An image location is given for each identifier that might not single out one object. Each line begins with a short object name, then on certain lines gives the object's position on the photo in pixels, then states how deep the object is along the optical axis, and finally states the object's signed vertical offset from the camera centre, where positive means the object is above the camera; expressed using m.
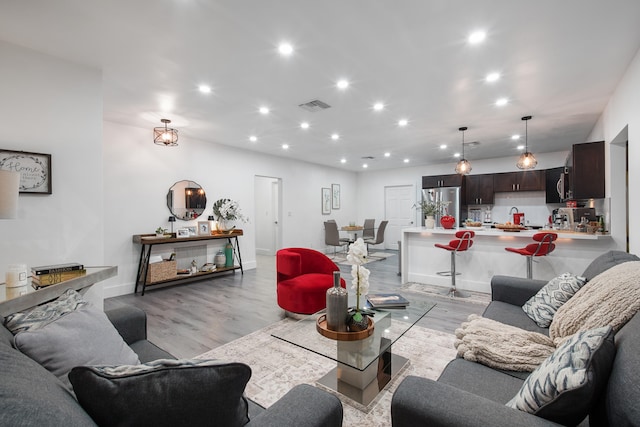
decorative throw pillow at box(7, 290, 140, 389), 1.06 -0.48
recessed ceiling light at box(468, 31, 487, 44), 2.35 +1.42
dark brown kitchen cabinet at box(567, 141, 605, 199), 3.89 +0.56
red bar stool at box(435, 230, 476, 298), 4.35 -0.46
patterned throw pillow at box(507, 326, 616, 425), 0.94 -0.56
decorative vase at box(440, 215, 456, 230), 4.91 -0.15
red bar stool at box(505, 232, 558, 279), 3.78 -0.43
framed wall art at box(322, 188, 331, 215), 8.80 +0.38
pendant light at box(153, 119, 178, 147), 4.47 +1.19
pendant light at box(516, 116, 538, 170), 4.66 +0.81
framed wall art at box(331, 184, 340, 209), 9.20 +0.55
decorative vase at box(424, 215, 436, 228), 5.09 -0.15
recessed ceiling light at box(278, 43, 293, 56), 2.51 +1.42
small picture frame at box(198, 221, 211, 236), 5.54 -0.26
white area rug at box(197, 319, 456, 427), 1.93 -1.24
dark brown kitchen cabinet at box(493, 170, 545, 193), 6.95 +0.76
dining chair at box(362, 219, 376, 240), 8.61 -0.48
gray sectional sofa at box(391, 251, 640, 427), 0.89 -0.68
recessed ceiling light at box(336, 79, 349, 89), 3.20 +1.42
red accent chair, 3.31 -0.77
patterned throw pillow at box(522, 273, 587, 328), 2.08 -0.62
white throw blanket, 1.43 -0.66
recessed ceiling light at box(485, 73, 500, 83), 3.04 +1.42
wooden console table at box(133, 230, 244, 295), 4.63 -0.63
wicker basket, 4.68 -0.91
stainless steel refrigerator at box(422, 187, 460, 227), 7.64 +0.40
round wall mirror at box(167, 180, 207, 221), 5.26 +0.27
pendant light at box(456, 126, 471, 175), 5.27 +0.82
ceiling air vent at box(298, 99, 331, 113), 3.79 +1.42
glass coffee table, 1.88 -0.88
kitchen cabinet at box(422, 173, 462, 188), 7.78 +0.87
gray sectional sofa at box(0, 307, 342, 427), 0.59 -0.43
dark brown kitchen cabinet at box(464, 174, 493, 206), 7.54 +0.61
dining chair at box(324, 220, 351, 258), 7.94 -0.55
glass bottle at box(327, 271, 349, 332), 2.02 -0.64
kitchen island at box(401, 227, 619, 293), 3.97 -0.67
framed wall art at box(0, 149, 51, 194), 2.46 +0.41
